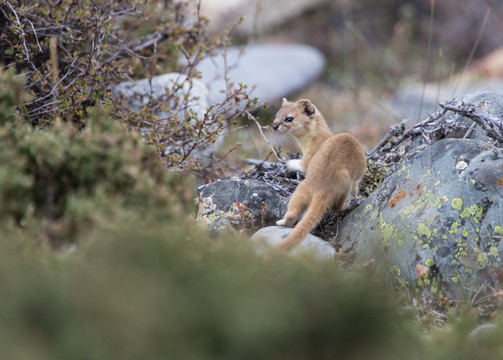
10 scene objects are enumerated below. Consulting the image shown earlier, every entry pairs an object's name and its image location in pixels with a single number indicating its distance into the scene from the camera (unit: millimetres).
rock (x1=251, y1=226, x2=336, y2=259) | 8469
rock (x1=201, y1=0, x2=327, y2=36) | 30797
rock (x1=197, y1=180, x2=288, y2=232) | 9906
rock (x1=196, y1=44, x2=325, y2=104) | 22281
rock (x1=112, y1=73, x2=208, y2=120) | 13062
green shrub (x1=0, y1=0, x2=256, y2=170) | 10758
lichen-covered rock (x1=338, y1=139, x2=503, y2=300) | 7953
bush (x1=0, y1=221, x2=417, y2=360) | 3990
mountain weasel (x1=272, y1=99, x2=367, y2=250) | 9052
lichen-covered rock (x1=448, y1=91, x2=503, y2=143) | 9920
